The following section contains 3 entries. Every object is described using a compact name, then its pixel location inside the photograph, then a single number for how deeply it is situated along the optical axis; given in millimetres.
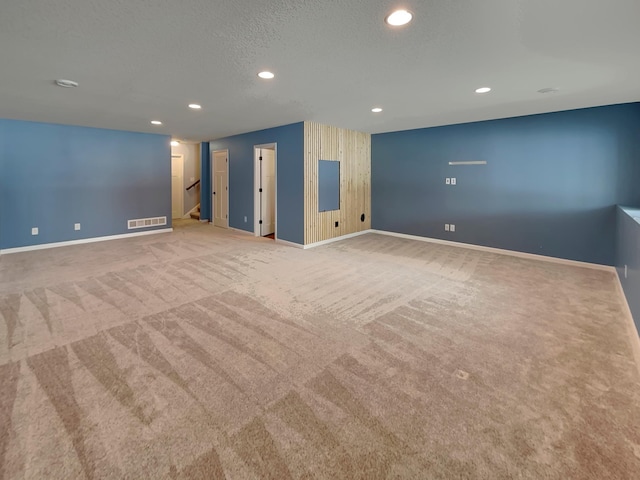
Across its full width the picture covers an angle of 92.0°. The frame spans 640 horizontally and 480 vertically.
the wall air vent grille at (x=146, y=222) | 7043
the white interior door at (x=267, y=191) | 7129
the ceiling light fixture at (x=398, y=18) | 2070
